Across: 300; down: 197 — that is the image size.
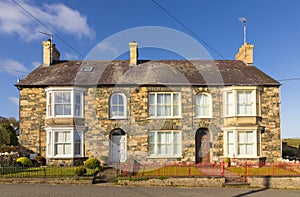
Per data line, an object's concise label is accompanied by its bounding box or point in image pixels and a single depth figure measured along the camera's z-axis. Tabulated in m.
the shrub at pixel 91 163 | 19.16
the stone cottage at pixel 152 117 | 21.11
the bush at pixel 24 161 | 19.08
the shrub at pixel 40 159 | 20.55
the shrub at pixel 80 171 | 15.77
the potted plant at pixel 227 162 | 20.66
